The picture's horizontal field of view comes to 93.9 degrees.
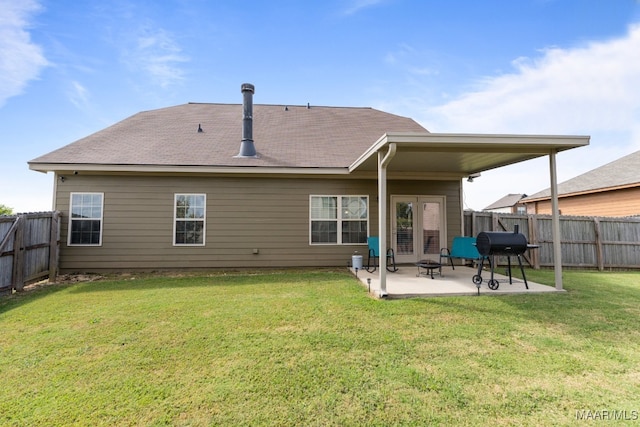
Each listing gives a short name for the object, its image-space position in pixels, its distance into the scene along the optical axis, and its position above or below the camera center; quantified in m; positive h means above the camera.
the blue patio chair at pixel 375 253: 7.33 -0.59
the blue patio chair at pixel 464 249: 6.66 -0.44
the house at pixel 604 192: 11.31 +1.60
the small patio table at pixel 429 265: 6.12 -0.73
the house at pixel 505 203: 32.96 +3.11
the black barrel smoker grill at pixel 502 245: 5.33 -0.27
